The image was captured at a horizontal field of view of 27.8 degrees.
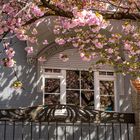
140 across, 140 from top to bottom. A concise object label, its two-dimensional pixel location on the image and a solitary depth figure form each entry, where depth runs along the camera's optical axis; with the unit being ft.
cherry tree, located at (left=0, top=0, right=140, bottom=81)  18.24
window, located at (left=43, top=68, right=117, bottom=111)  28.67
